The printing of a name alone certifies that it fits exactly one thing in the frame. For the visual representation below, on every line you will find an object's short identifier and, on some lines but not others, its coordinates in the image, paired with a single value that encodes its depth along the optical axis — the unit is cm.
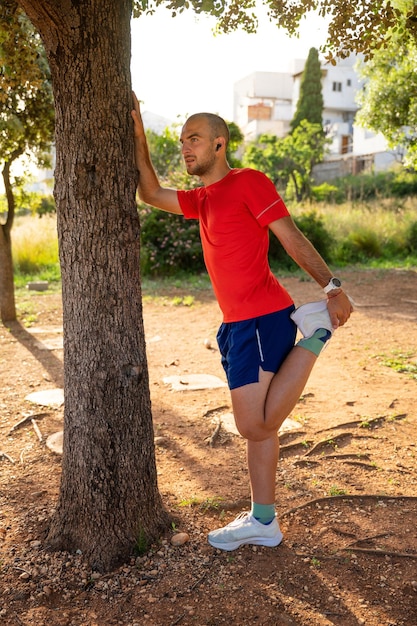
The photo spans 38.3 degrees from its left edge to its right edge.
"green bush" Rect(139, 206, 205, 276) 1275
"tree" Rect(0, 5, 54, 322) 719
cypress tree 3334
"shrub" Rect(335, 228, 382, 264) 1445
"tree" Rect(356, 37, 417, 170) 1009
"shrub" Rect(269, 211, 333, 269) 1348
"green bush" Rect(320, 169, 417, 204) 2497
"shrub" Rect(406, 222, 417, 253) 1482
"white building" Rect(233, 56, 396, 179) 3609
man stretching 281
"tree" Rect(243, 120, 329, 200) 2508
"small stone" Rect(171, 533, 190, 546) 300
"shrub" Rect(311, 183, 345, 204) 2518
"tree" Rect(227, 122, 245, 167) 1465
